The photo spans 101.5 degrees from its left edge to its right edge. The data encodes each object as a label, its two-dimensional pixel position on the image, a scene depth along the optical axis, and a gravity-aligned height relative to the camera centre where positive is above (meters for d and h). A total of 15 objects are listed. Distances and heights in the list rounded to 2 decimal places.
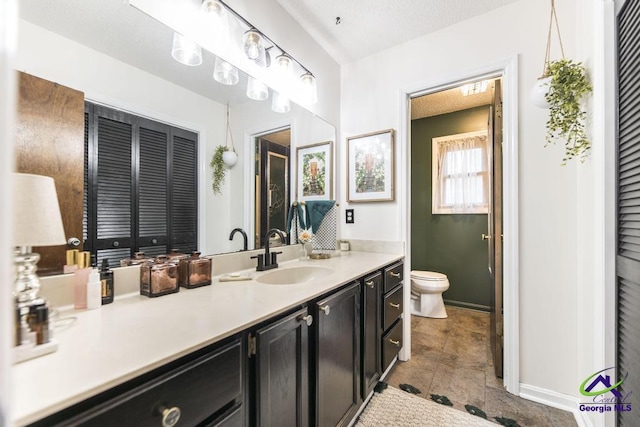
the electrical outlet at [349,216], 2.44 -0.05
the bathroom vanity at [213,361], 0.52 -0.38
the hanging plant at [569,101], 1.37 +0.59
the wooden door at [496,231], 1.89 -0.16
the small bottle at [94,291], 0.90 -0.27
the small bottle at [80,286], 0.90 -0.25
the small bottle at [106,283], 0.95 -0.25
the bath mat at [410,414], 1.48 -1.20
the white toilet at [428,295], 2.93 -0.98
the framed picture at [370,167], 2.23 +0.39
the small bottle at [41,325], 0.61 -0.26
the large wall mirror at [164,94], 0.90 +0.54
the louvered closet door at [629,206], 0.95 +0.01
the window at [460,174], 3.21 +0.47
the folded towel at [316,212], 2.14 +0.00
